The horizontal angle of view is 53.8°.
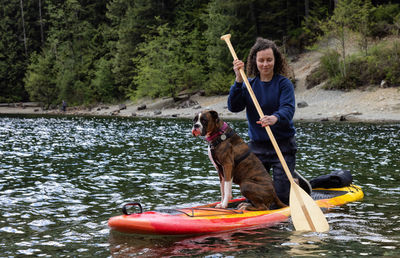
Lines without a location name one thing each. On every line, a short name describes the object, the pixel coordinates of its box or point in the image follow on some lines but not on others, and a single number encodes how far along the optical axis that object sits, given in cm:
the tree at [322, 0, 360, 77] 3184
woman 615
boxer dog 602
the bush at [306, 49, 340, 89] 3347
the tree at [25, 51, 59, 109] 5856
